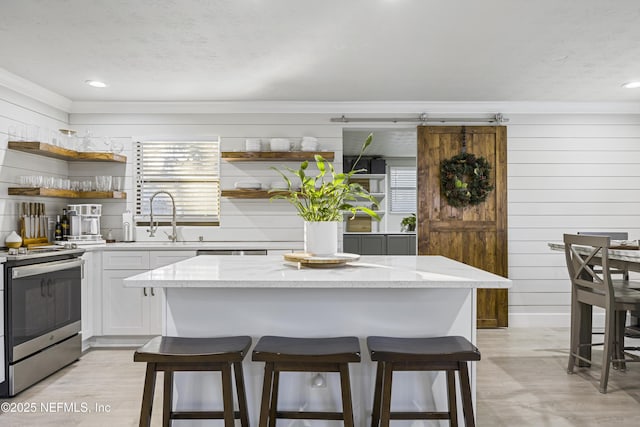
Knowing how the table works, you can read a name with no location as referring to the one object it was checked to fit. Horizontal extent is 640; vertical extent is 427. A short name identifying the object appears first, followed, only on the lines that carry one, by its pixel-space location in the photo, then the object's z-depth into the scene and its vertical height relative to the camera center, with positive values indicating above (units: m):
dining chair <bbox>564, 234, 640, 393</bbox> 3.14 -0.55
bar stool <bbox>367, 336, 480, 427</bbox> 1.85 -0.57
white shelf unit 8.72 +0.44
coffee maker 4.54 -0.10
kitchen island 2.27 -0.52
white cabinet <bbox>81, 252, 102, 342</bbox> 4.13 -0.73
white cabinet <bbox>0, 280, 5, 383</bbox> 3.07 -0.71
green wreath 5.01 +0.41
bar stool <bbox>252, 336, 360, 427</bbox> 1.85 -0.58
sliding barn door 5.08 +0.04
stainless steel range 3.12 -0.74
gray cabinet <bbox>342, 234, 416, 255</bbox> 7.65 -0.46
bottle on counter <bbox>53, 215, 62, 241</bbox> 4.53 -0.17
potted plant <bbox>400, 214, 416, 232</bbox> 8.23 -0.11
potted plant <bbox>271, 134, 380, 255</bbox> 2.46 +0.03
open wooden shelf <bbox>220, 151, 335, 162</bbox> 4.84 +0.64
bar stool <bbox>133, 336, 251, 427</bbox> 1.85 -0.57
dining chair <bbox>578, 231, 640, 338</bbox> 3.61 -0.87
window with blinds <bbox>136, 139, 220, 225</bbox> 5.09 +0.40
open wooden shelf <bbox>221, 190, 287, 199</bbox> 4.86 +0.23
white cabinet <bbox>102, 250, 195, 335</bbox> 4.30 -0.84
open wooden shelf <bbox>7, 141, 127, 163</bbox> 3.97 +0.58
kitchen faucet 4.91 -0.10
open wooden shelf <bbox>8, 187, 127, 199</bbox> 3.96 +0.20
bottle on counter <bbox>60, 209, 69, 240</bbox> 4.56 -0.10
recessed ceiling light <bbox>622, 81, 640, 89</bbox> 4.26 +1.25
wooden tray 2.38 -0.23
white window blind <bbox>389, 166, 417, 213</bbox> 9.09 +0.51
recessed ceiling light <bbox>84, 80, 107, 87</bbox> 4.20 +1.21
